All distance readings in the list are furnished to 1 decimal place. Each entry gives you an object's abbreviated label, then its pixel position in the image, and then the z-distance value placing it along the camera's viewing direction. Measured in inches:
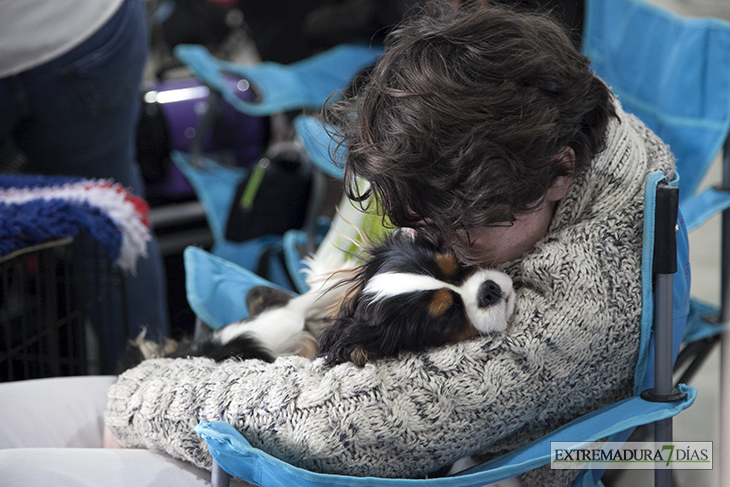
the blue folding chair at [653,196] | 95.8
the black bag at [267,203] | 188.0
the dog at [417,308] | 98.6
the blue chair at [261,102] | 183.2
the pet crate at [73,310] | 113.2
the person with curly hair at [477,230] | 95.7
